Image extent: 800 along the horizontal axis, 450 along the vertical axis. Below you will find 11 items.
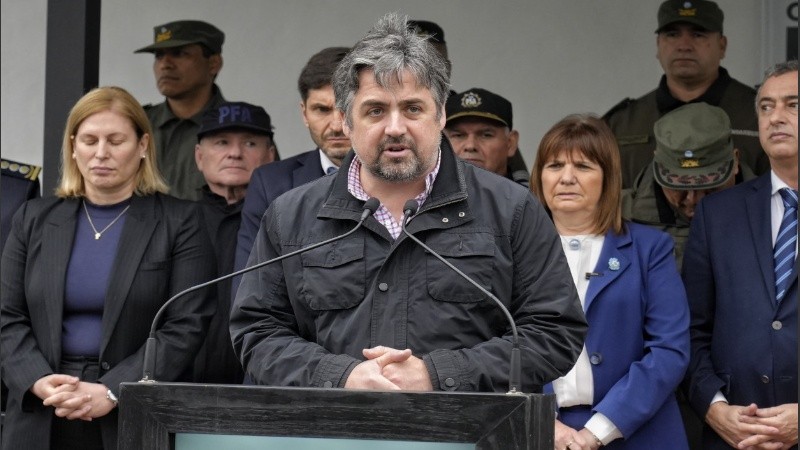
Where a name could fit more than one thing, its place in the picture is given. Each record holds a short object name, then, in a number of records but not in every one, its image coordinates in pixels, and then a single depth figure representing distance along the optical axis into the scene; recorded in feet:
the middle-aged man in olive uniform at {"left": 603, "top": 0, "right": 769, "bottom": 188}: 32.21
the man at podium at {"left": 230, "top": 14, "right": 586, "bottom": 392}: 17.45
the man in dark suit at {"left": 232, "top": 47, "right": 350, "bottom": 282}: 26.03
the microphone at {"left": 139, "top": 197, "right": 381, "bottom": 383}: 15.34
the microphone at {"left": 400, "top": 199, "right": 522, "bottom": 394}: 14.47
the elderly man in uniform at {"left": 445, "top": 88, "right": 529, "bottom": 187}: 28.96
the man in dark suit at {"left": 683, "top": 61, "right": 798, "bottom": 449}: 24.33
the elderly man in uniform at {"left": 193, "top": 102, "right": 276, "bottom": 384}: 29.08
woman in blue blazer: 23.56
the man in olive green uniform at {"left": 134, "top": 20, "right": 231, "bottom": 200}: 35.32
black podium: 13.56
